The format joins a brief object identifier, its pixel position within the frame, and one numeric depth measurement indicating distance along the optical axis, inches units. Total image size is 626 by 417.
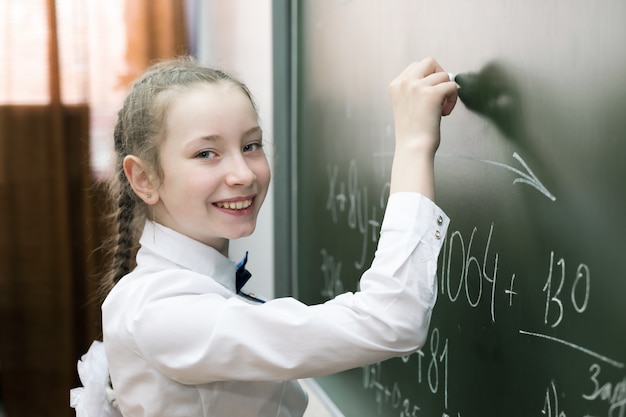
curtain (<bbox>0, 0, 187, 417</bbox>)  111.3
